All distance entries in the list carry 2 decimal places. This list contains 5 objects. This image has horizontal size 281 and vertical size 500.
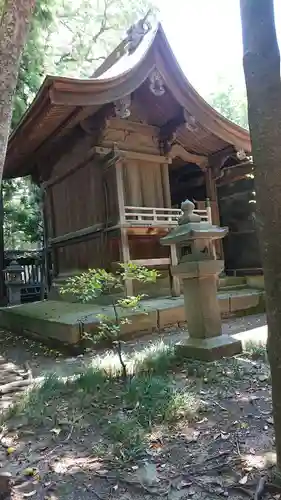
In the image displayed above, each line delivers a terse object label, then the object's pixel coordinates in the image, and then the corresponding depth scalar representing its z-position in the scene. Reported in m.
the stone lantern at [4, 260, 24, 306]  11.92
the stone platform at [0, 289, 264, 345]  5.77
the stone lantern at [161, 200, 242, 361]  4.40
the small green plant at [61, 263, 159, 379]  3.84
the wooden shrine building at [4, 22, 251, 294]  7.27
